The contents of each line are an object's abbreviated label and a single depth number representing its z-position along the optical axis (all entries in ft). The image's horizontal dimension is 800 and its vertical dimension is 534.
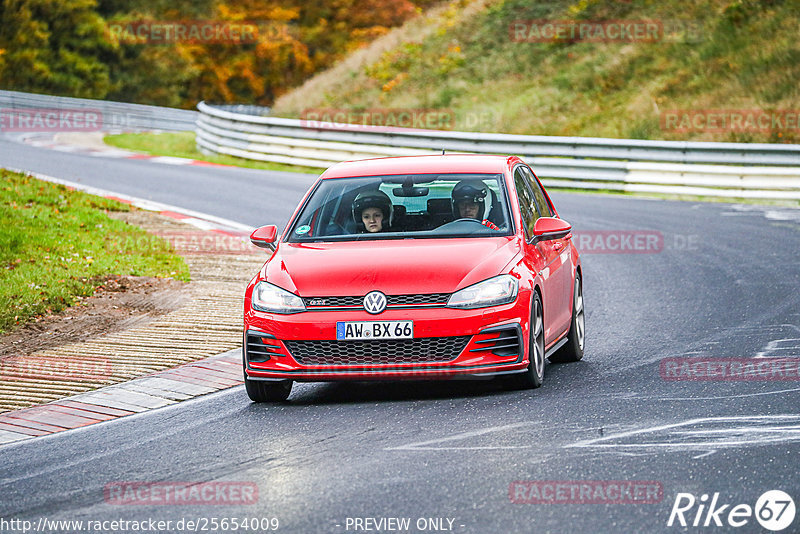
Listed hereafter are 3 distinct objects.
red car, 53.67
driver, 61.00
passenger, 60.90
